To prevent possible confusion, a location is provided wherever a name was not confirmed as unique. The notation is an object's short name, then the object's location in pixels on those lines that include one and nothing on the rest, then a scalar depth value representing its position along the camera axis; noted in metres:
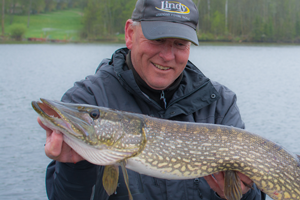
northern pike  1.76
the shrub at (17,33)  40.84
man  2.16
